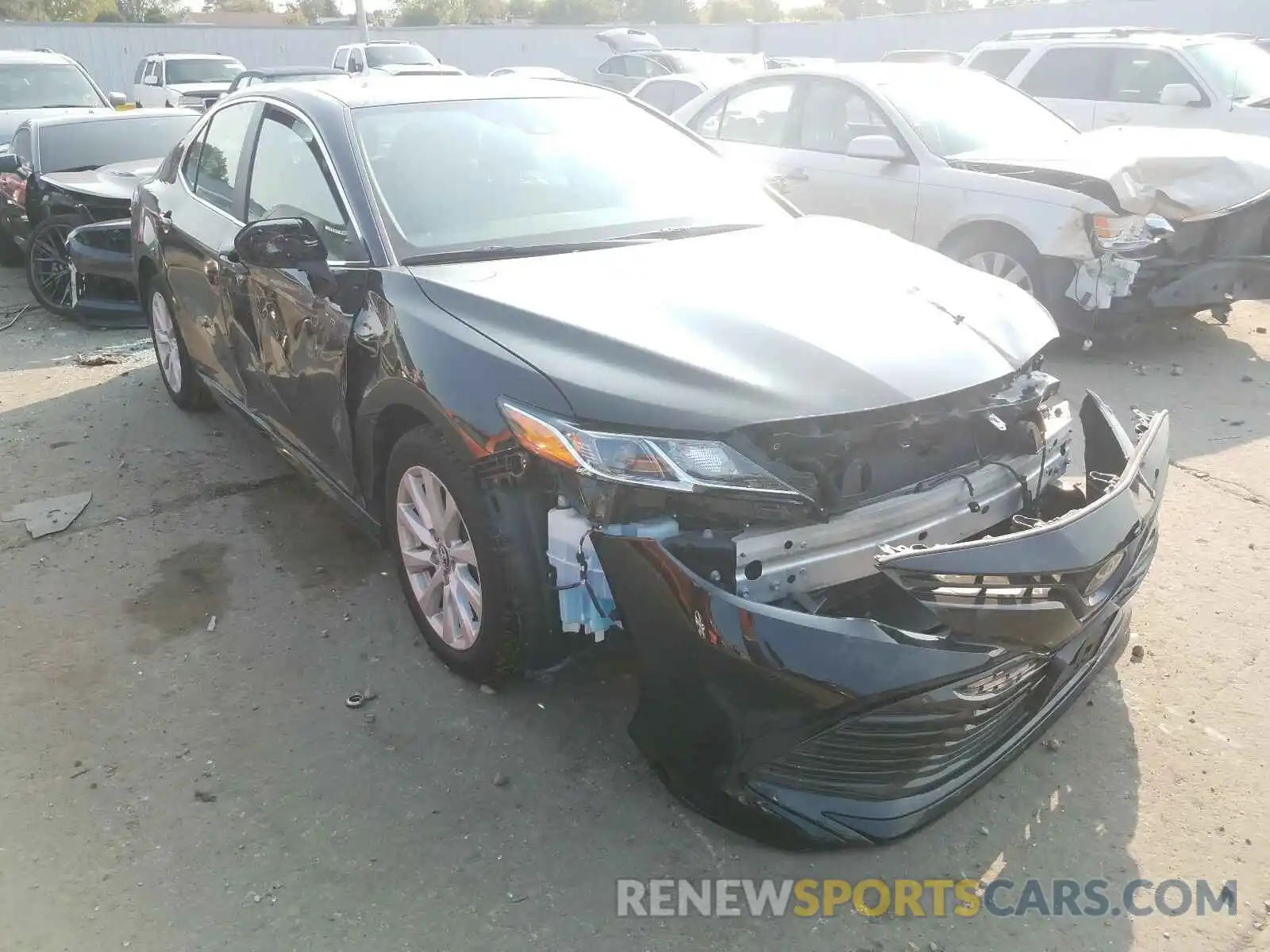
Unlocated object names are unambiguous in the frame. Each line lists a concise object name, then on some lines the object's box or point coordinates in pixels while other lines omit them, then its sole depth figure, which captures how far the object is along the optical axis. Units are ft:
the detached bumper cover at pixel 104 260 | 22.85
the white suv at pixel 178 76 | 57.00
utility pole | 83.05
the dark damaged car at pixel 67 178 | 24.98
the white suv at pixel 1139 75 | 29.63
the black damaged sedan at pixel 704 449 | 7.21
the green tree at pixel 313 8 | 195.21
